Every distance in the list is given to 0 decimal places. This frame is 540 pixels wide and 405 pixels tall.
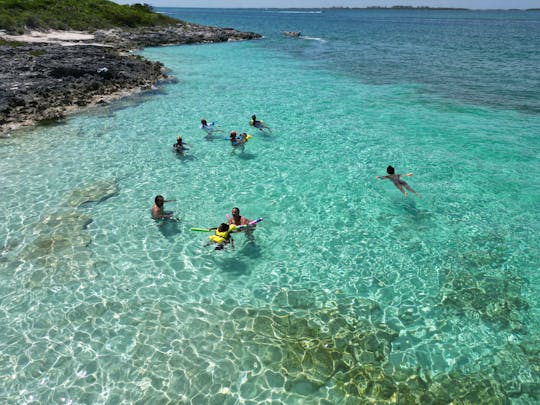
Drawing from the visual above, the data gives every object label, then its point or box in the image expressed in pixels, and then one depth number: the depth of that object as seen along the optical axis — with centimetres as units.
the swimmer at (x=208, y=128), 2286
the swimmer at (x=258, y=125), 2365
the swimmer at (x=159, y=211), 1437
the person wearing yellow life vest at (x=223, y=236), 1244
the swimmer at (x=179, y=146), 2053
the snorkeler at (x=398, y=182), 1666
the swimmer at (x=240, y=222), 1348
